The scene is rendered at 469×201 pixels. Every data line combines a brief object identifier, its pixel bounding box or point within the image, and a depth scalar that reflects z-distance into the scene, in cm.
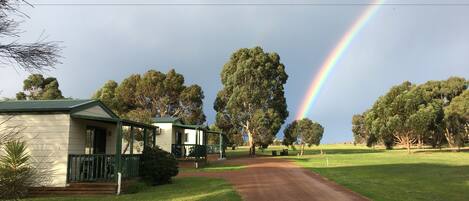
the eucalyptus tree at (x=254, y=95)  6050
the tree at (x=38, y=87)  6119
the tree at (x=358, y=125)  11902
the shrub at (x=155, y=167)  1925
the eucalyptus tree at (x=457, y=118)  6750
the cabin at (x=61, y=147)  1683
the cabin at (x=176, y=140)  3472
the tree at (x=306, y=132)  6016
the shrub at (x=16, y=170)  1476
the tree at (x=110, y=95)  5981
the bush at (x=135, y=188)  1688
